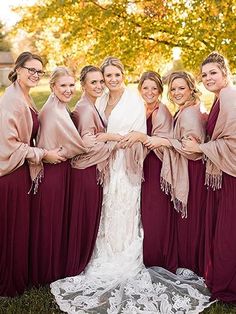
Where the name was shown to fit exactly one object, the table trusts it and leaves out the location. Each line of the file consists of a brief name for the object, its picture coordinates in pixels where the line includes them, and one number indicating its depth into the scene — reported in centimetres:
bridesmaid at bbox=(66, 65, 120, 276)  477
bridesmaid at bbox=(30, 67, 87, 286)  461
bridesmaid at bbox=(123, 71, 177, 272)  487
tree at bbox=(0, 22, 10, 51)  3672
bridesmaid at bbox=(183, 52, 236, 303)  443
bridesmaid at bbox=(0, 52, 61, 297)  441
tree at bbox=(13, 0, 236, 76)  679
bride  461
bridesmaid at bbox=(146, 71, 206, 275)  471
